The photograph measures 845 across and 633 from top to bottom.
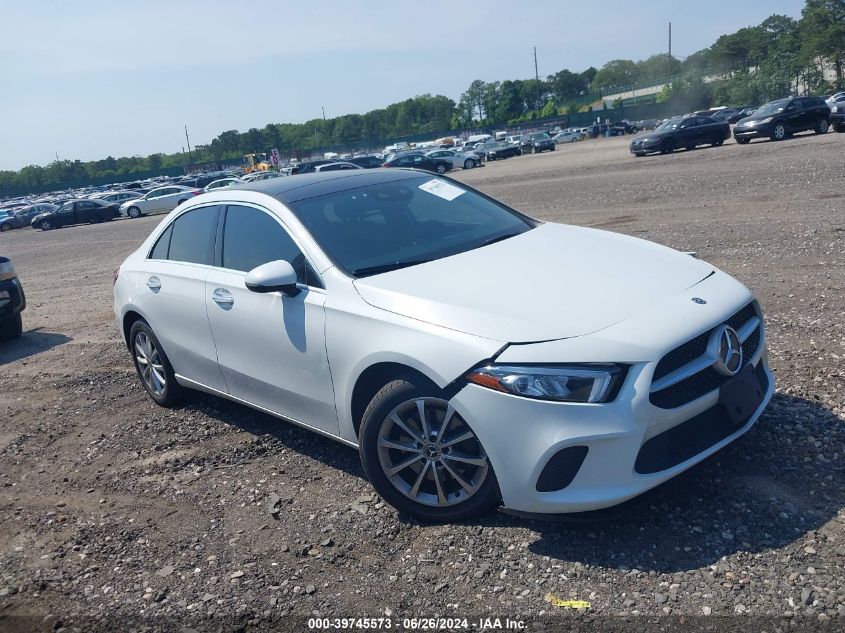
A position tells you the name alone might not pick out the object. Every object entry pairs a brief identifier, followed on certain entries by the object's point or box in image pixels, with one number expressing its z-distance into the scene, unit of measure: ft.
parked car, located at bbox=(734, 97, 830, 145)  94.99
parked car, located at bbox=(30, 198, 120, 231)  138.92
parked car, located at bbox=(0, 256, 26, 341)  31.12
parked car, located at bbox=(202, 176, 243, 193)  142.21
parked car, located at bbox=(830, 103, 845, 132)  95.71
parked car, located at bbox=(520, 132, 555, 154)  193.16
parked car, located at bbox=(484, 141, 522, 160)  185.06
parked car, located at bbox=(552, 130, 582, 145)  239.30
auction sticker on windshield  17.21
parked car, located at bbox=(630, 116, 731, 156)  101.30
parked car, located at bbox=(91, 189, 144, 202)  155.33
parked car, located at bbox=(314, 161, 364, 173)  125.73
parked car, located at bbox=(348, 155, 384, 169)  159.57
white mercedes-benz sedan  10.82
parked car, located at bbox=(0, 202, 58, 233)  157.17
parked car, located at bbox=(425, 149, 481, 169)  158.71
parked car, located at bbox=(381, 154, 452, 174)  148.25
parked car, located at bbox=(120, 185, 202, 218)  140.87
